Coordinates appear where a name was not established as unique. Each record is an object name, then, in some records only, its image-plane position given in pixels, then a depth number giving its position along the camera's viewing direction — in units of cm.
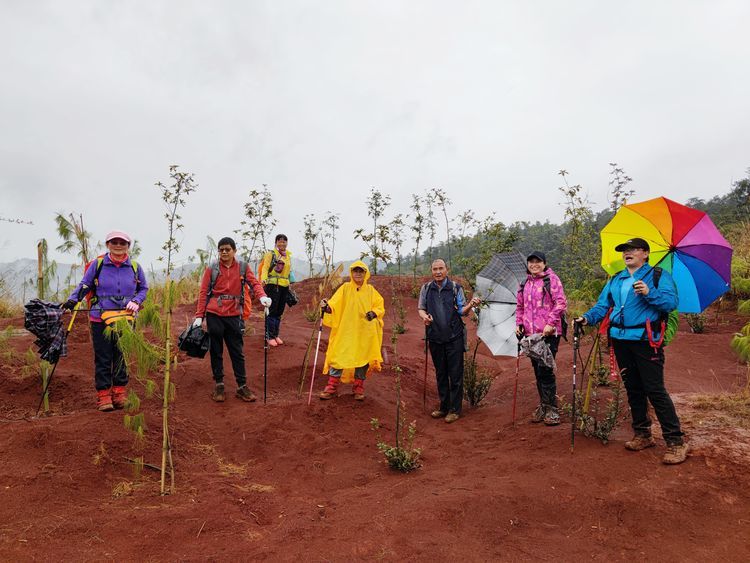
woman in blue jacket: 367
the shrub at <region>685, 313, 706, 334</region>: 930
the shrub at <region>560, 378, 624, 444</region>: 416
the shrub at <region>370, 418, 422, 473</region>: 415
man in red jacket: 543
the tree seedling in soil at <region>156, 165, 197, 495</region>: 345
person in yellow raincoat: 567
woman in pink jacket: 482
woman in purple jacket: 467
